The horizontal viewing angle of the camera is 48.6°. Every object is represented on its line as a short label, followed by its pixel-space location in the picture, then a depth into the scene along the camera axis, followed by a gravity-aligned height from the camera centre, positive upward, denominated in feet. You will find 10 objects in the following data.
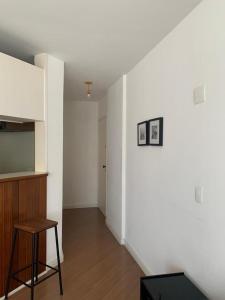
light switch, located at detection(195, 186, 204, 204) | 5.61 -0.94
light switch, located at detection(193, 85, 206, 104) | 5.52 +1.33
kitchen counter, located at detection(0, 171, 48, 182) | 7.41 -0.72
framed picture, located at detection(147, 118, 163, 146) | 7.68 +0.68
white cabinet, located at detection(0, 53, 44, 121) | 7.41 +2.05
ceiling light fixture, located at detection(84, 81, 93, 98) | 12.76 +3.64
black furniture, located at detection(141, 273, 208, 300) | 5.02 -2.88
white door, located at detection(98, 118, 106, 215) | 16.96 -0.95
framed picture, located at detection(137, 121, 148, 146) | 8.77 +0.73
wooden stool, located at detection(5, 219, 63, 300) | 7.04 -2.19
